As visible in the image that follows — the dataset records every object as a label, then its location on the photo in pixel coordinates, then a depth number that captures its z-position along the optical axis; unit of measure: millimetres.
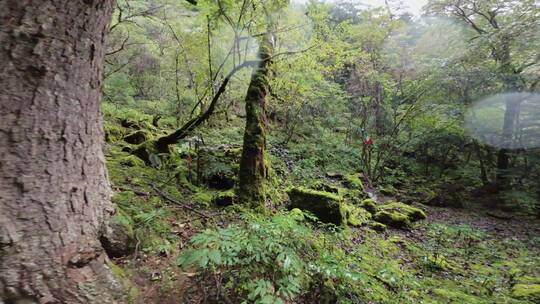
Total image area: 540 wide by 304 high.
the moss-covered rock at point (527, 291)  4113
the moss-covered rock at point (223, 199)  4227
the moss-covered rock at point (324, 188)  6802
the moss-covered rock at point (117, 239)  2262
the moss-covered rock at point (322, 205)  5371
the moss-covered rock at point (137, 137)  6062
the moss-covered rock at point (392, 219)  7109
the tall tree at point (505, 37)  7176
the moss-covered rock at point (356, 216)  6214
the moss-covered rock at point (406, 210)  8008
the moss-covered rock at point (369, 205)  7659
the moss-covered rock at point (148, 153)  5105
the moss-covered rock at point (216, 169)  4775
